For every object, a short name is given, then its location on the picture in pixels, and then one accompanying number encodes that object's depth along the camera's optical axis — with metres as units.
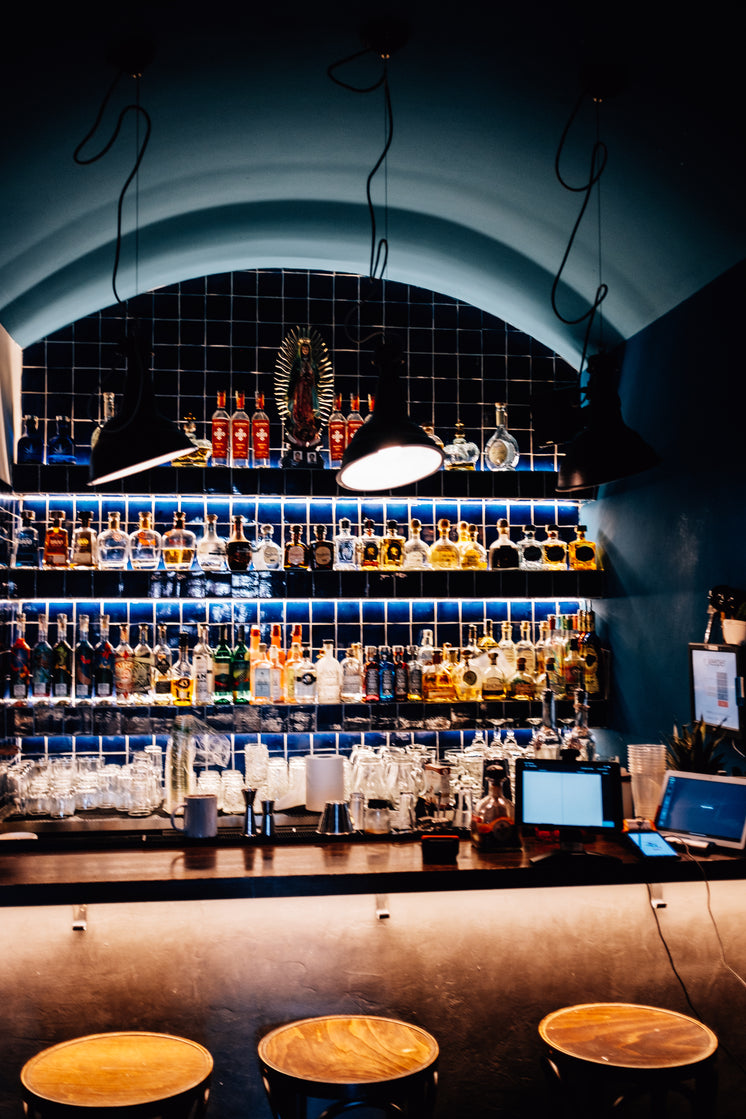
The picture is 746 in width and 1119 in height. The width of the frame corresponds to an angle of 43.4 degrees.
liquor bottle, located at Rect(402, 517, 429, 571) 4.96
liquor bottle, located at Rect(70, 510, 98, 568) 4.73
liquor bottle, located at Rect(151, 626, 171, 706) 4.62
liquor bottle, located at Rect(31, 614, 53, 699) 4.62
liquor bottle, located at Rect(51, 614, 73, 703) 4.68
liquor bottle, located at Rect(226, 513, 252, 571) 4.74
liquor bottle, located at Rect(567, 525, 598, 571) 5.12
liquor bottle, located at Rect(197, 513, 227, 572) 4.73
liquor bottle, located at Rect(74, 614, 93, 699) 4.64
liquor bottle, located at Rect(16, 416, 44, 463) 4.76
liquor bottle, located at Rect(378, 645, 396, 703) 4.80
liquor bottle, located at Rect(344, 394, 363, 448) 4.98
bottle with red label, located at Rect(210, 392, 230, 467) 4.89
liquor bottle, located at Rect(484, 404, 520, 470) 5.10
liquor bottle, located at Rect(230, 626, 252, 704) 4.63
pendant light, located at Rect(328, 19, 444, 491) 2.84
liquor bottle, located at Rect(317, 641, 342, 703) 4.79
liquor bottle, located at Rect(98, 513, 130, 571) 4.73
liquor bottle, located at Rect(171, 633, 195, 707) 4.59
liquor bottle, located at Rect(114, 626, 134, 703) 4.62
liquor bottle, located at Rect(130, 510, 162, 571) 4.71
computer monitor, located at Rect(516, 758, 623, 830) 2.80
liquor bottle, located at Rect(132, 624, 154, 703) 4.65
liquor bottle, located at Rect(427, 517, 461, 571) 4.96
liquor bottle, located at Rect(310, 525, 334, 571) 4.81
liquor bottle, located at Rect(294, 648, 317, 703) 4.72
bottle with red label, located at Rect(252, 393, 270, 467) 4.92
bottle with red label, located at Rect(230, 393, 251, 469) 4.91
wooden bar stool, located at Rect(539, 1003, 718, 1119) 2.18
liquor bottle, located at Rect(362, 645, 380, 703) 4.79
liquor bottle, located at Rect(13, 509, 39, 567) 4.70
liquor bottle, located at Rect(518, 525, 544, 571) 5.07
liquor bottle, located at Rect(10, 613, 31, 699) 4.59
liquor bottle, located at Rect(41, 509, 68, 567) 4.71
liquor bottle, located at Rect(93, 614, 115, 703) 4.63
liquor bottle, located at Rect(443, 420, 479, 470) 5.07
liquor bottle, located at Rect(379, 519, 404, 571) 4.91
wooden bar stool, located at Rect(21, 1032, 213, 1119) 2.02
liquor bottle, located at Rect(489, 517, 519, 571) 5.00
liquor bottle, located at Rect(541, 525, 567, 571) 5.12
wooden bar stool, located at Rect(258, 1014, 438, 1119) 2.09
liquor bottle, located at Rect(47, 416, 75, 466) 4.79
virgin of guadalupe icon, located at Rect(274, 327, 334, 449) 5.01
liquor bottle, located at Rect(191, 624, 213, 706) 4.61
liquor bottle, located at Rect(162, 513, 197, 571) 4.74
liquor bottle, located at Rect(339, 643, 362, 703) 4.79
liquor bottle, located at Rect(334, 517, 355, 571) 4.91
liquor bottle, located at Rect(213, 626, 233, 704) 4.63
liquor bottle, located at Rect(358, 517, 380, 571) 4.89
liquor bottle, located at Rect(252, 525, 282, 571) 4.78
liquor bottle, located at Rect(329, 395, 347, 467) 4.97
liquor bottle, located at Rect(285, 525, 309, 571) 4.82
